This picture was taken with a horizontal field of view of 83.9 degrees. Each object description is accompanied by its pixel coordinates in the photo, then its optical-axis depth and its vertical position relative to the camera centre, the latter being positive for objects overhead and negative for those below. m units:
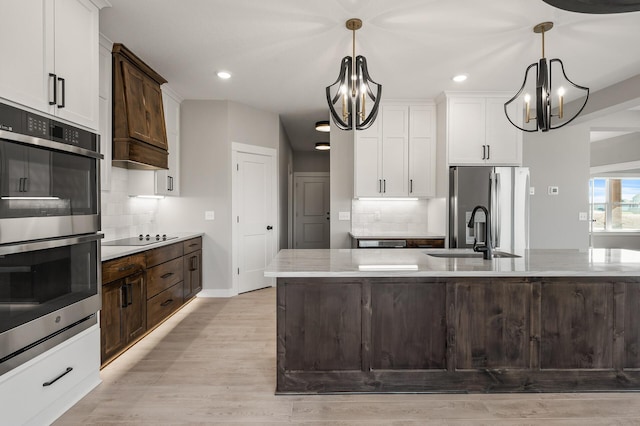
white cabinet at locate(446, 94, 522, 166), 4.45 +1.00
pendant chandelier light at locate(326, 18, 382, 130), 2.43 +0.84
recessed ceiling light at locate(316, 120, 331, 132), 5.38 +1.33
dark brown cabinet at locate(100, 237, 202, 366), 2.57 -0.71
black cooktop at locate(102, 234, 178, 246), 3.31 -0.29
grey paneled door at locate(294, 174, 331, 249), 8.38 -0.12
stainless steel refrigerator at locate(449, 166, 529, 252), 4.27 +0.13
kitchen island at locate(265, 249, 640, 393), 2.26 -0.77
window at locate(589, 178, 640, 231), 8.18 +0.20
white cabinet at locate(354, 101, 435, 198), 4.73 +0.73
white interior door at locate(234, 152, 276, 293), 4.96 -0.09
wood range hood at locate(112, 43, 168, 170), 3.21 +0.94
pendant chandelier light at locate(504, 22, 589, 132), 2.54 +1.31
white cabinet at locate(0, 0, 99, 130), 1.74 +0.86
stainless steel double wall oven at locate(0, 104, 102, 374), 1.66 -0.12
